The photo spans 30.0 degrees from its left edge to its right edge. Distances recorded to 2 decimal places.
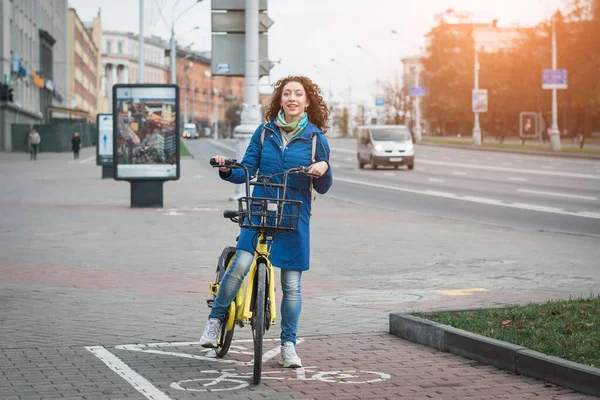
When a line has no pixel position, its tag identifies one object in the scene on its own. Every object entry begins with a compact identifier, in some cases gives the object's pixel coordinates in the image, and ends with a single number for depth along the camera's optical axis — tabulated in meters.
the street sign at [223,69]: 21.23
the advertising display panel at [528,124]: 80.00
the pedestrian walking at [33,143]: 57.12
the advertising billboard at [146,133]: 21.30
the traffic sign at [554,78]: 63.16
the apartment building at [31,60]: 65.19
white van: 46.59
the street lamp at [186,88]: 159.75
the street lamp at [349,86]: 127.96
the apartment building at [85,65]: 117.12
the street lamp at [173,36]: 65.56
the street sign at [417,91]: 99.88
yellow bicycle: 6.43
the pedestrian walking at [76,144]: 59.22
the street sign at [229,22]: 21.64
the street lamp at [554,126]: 63.78
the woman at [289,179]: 6.82
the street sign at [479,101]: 85.75
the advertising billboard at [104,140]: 35.09
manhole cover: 9.98
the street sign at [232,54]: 21.52
